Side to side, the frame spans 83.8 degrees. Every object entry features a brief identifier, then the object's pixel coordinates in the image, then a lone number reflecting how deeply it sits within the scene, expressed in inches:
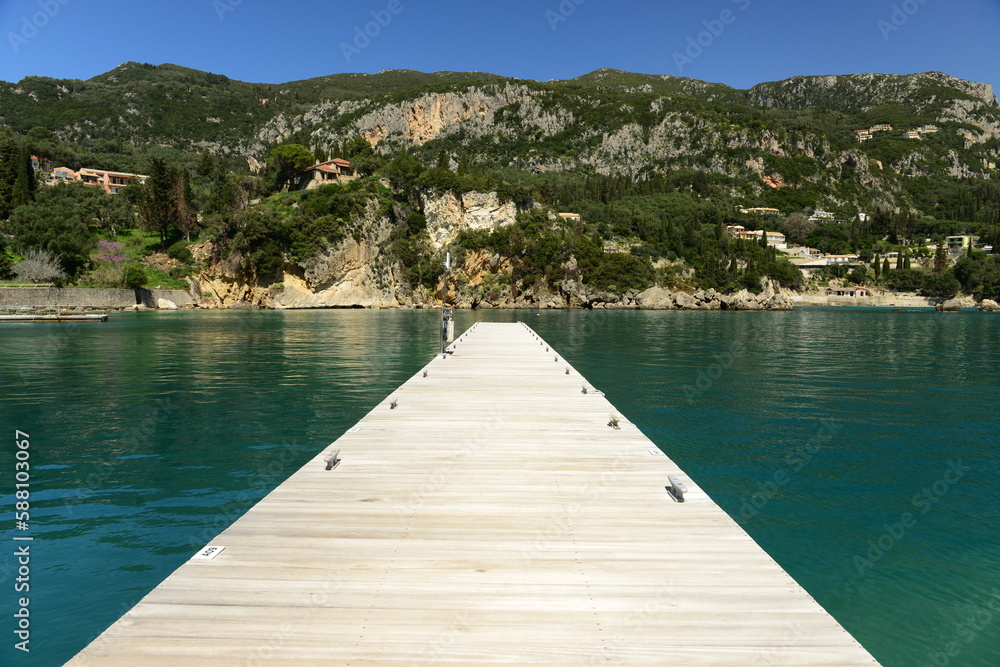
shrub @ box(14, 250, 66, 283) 2576.3
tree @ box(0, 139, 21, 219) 3075.8
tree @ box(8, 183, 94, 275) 2770.7
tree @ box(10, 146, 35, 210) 3085.6
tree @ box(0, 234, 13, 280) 2559.1
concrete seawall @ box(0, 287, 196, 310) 2388.0
